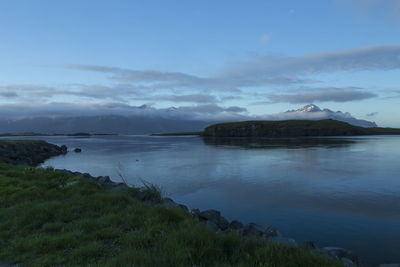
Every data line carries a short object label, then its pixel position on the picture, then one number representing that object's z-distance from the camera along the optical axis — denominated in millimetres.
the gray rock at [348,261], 8520
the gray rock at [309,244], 9630
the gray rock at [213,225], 11211
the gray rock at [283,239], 9648
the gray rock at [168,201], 14050
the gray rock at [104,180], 20716
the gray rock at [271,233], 11177
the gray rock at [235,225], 12336
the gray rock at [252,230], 10859
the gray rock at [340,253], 9341
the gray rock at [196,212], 12898
